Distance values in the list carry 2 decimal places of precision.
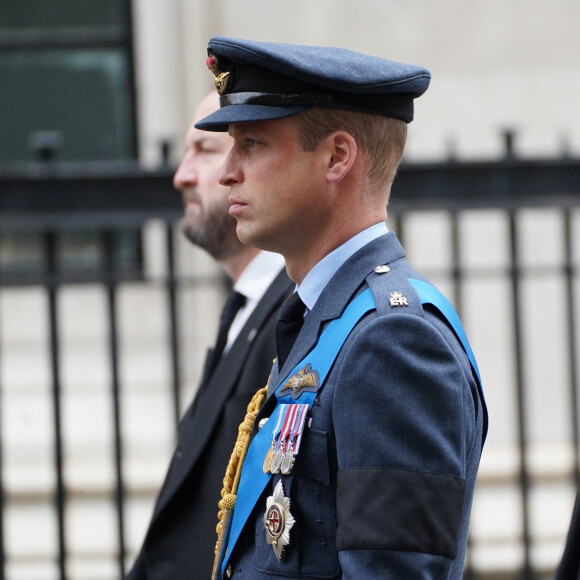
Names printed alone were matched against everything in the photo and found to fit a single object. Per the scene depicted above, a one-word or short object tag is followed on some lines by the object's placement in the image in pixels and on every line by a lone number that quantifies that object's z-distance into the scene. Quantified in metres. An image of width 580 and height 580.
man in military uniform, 11.33
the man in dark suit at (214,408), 12.06
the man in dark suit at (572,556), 11.50
